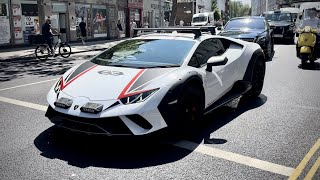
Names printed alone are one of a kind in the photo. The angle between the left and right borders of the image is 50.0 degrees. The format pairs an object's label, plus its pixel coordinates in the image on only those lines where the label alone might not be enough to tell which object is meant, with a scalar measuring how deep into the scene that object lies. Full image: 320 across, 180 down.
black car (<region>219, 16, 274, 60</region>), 12.55
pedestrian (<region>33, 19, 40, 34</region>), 22.41
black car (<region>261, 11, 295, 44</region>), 20.69
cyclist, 15.88
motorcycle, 11.06
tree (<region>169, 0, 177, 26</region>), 28.80
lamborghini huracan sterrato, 3.85
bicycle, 15.31
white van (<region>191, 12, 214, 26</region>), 39.60
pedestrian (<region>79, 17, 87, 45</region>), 22.97
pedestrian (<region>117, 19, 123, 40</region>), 28.08
